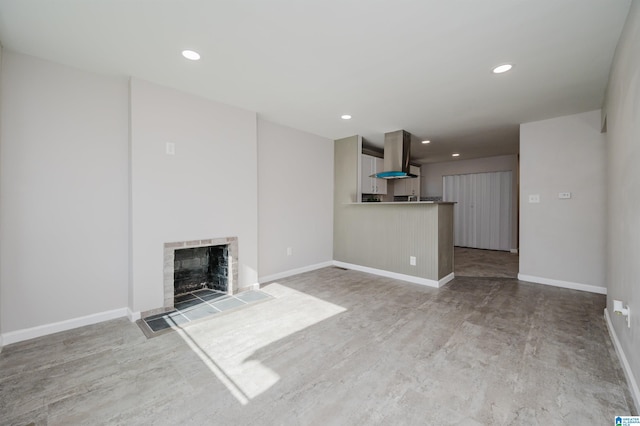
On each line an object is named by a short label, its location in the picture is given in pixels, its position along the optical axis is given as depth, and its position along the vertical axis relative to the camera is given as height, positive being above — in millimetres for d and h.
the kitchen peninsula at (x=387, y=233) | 3977 -346
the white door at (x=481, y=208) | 6875 +111
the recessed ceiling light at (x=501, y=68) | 2488 +1352
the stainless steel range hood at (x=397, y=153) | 4691 +1044
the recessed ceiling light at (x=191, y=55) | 2301 +1368
